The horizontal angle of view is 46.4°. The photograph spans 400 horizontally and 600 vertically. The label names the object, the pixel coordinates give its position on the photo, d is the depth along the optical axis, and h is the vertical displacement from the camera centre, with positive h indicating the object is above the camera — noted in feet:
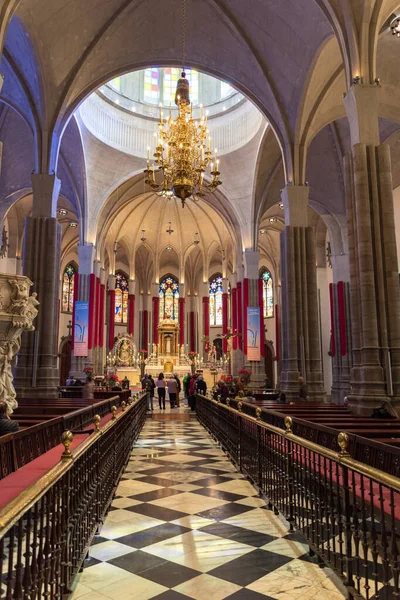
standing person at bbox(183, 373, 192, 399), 59.66 -1.04
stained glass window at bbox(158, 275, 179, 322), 116.26 +19.87
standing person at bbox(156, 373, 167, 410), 50.42 -1.06
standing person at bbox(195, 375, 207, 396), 47.17 -1.07
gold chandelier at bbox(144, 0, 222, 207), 34.68 +17.23
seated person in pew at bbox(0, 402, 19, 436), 14.51 -1.45
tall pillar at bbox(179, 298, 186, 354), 103.76 +12.40
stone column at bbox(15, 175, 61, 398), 39.27 +8.00
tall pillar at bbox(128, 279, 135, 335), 101.45 +15.47
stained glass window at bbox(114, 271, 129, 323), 110.73 +18.91
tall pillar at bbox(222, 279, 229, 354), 94.58 +13.26
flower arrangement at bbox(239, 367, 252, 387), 53.72 +0.02
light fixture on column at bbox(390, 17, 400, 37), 33.30 +24.69
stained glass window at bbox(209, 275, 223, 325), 114.52 +18.25
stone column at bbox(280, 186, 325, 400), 43.11 +7.40
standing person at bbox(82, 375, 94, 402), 37.91 -1.06
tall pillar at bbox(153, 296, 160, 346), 105.50 +15.47
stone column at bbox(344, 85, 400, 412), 25.13 +6.38
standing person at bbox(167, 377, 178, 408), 54.39 -1.62
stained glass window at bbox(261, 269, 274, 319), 104.88 +18.17
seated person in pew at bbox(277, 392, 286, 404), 38.22 -1.89
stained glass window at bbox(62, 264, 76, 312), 100.40 +19.08
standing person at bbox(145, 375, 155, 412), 51.98 -1.09
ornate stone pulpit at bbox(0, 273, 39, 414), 20.94 +2.68
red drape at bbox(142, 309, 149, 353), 107.96 +10.14
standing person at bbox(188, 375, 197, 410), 51.24 -1.76
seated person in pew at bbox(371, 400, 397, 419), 21.26 -1.74
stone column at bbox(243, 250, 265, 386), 65.21 +11.79
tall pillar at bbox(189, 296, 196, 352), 109.13 +10.26
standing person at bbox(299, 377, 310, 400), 37.93 -1.41
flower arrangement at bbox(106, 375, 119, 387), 58.95 -0.55
